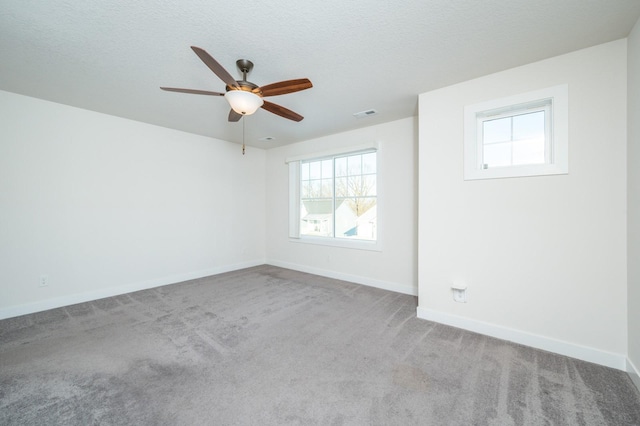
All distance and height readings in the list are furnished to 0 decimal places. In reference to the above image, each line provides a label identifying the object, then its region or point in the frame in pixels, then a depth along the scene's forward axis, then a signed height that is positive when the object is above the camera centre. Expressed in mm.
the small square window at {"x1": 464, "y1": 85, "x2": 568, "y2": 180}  2211 +720
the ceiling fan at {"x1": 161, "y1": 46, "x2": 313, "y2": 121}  2057 +1021
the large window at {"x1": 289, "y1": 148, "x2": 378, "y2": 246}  4273 +254
